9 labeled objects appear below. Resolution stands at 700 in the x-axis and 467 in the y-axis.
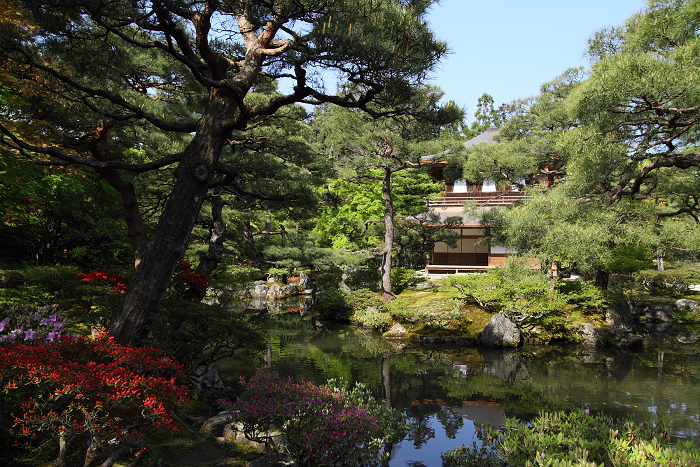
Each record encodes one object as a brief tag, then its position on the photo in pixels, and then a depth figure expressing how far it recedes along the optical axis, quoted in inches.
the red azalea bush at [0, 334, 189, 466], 116.6
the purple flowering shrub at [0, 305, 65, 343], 146.6
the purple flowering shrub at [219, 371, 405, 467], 148.0
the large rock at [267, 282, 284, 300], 749.3
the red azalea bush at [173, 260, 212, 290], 295.0
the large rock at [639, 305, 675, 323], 510.1
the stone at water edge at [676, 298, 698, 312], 531.5
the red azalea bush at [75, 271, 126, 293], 254.1
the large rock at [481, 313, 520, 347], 418.6
